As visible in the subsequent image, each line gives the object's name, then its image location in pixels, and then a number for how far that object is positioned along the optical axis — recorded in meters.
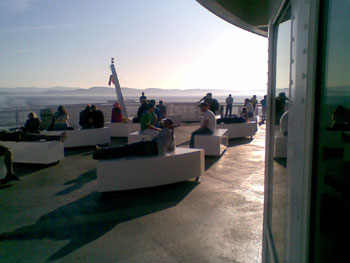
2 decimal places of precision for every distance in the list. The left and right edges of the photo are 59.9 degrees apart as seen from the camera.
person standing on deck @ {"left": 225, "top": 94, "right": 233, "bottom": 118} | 18.84
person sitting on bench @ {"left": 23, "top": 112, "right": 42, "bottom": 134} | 8.50
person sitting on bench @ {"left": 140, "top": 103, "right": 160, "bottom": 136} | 8.67
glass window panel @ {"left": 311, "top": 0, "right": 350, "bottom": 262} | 0.93
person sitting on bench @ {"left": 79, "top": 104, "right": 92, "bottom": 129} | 10.70
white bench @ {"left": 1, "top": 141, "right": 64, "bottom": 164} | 7.82
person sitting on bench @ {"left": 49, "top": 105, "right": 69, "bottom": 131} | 10.35
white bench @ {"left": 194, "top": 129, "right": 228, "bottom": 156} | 8.77
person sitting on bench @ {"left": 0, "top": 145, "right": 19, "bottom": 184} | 6.46
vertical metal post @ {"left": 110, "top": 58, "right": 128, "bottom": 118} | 16.77
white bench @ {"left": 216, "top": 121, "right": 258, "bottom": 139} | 11.90
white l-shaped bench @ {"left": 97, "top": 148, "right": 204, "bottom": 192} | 5.47
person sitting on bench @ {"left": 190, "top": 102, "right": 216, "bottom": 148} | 8.98
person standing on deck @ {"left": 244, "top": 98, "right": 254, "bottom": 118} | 15.52
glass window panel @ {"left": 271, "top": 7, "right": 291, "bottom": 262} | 1.60
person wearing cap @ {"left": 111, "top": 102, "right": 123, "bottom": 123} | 12.76
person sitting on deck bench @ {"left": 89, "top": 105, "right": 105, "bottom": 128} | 10.80
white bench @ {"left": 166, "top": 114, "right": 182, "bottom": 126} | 16.58
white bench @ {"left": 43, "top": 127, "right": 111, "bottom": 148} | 10.27
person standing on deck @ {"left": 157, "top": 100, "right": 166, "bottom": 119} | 15.47
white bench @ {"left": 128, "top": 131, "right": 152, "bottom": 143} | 8.95
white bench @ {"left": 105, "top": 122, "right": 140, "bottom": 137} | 12.49
